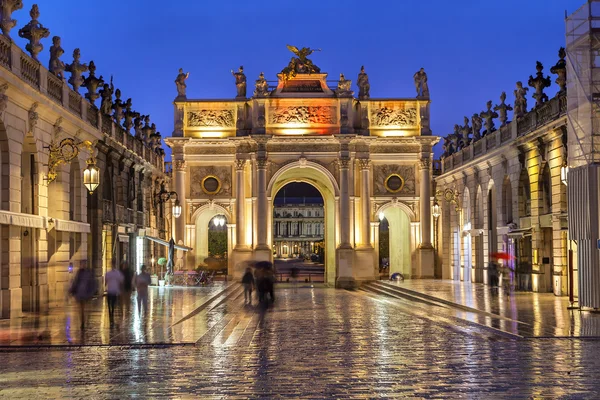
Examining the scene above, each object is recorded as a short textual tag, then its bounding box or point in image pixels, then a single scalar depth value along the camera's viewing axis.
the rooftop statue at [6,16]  23.62
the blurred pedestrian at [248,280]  28.77
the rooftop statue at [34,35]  26.53
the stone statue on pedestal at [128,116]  45.00
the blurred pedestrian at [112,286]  22.00
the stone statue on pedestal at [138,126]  48.44
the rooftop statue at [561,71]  31.76
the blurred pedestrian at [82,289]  20.50
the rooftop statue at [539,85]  36.94
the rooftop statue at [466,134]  52.12
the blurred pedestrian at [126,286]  24.55
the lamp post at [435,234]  55.21
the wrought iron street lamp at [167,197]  43.64
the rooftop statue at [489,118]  46.91
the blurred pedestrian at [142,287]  24.22
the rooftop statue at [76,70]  32.53
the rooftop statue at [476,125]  49.44
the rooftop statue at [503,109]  43.75
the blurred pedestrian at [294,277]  53.82
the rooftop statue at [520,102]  39.44
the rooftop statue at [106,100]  38.25
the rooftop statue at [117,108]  42.28
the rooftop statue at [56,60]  29.47
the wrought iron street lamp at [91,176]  23.61
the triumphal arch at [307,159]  52.22
